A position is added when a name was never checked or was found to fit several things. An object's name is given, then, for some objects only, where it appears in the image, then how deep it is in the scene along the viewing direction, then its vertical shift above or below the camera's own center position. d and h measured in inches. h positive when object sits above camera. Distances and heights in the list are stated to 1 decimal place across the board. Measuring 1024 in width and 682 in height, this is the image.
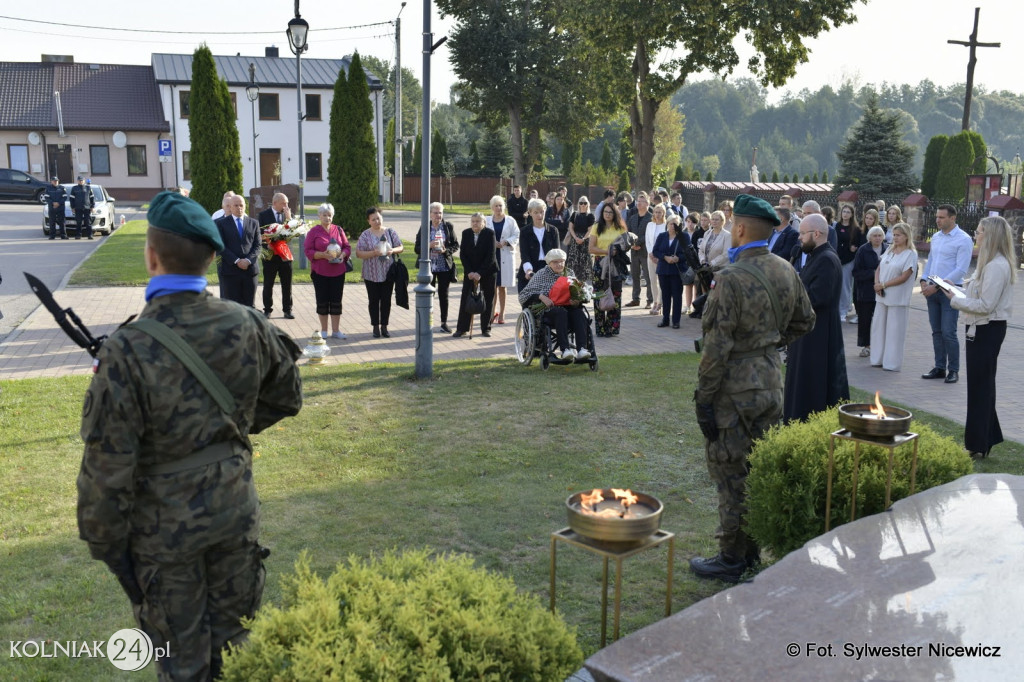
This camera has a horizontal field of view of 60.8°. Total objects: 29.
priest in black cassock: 282.8 -46.6
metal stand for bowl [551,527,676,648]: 128.1 -51.1
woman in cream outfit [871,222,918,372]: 454.6 -47.0
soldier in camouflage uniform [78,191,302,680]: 115.1 -36.0
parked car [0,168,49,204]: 1754.4 +21.1
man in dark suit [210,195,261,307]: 479.2 -30.7
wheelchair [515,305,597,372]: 451.5 -72.0
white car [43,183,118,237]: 1136.8 -23.3
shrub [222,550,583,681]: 99.9 -51.5
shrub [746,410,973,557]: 193.5 -61.2
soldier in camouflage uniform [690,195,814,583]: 201.8 -36.5
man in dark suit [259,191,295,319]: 558.9 -43.0
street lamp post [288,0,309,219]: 757.3 +142.3
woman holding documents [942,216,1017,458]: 297.9 -37.4
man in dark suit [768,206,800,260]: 500.1 -20.6
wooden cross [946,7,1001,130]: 1413.6 +229.3
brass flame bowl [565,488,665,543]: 128.3 -47.2
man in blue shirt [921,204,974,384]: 430.9 -35.4
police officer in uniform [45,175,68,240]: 1104.2 -8.9
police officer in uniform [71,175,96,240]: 1120.2 -11.2
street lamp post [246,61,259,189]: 1134.0 +142.5
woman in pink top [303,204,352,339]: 507.1 -37.0
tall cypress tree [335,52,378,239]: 1141.1 +50.3
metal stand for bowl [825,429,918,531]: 182.5 -51.4
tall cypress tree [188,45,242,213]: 979.9 +71.2
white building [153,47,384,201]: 2050.9 +198.2
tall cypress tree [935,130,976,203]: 1355.8 +63.0
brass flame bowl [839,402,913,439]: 183.0 -45.7
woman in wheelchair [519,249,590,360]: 449.1 -55.2
